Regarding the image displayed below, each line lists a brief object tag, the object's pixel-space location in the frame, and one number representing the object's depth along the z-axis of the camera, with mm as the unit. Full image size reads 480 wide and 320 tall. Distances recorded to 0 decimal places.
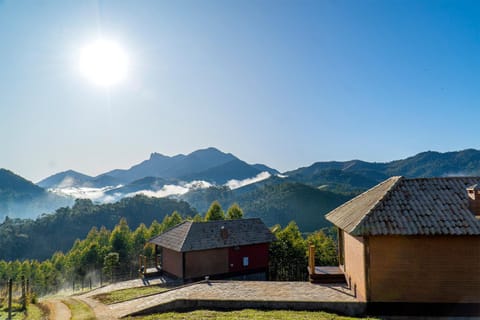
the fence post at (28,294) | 14266
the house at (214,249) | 22344
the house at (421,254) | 11406
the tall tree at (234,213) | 36656
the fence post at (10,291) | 10387
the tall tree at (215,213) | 36844
